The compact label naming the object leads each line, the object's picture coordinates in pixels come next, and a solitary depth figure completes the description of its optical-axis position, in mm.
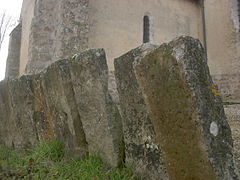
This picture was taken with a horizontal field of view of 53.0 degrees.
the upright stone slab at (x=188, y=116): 1743
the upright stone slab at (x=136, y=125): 2191
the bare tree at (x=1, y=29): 15869
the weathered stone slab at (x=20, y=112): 3729
